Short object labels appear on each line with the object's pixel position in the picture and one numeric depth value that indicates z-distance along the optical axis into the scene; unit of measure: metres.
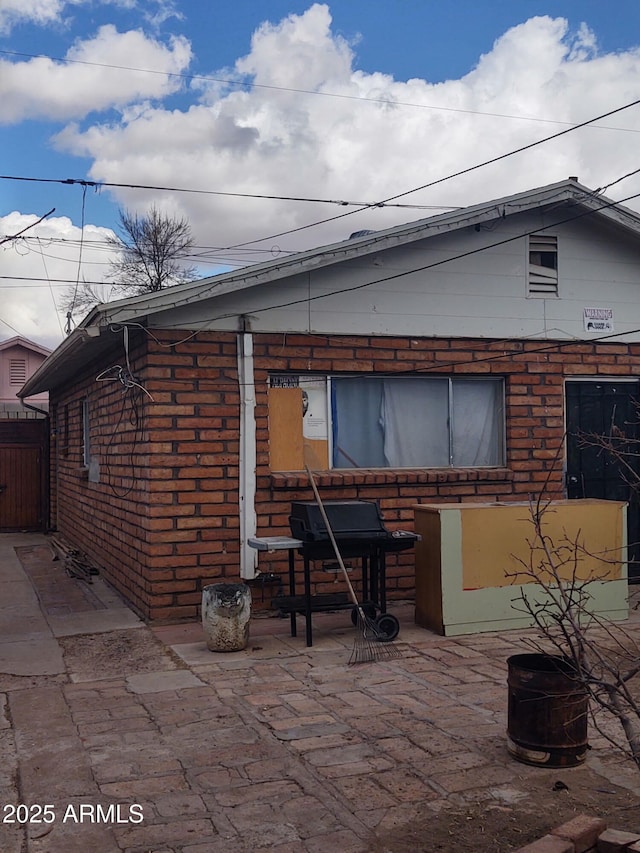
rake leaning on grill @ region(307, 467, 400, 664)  6.95
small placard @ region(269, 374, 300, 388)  8.86
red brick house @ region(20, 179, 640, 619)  8.33
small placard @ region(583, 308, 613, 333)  9.83
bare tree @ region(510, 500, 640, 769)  3.66
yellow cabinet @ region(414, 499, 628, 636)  7.63
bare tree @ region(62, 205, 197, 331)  32.28
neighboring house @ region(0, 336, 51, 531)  19.20
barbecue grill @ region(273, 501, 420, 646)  7.30
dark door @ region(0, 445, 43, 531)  19.20
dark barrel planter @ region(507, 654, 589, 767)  4.60
